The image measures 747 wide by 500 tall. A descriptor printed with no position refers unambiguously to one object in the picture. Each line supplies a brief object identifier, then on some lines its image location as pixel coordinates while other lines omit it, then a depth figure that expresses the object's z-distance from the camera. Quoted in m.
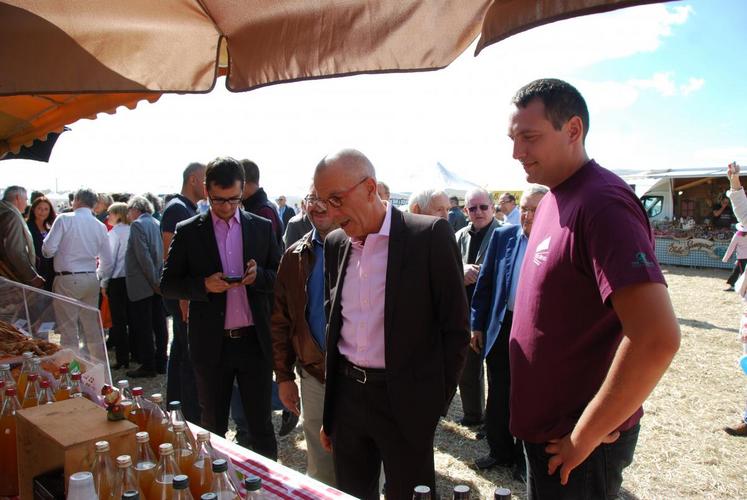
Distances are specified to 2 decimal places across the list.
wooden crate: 1.25
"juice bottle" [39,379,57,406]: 1.83
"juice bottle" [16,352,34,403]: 2.02
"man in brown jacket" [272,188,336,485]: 2.63
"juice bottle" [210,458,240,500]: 1.18
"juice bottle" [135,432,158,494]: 1.27
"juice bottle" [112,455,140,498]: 1.18
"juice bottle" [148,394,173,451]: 1.58
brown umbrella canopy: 1.42
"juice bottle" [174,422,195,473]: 1.37
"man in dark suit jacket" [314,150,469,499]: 2.02
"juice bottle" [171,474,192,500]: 1.09
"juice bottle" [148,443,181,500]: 1.21
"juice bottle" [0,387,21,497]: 1.60
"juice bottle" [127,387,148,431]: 1.64
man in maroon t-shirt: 1.30
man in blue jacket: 3.29
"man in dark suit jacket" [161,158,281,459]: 2.92
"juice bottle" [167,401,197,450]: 1.55
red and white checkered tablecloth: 1.54
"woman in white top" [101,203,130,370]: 5.88
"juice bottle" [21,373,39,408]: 1.86
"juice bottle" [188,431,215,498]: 1.32
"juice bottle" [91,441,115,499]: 1.23
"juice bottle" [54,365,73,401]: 1.89
